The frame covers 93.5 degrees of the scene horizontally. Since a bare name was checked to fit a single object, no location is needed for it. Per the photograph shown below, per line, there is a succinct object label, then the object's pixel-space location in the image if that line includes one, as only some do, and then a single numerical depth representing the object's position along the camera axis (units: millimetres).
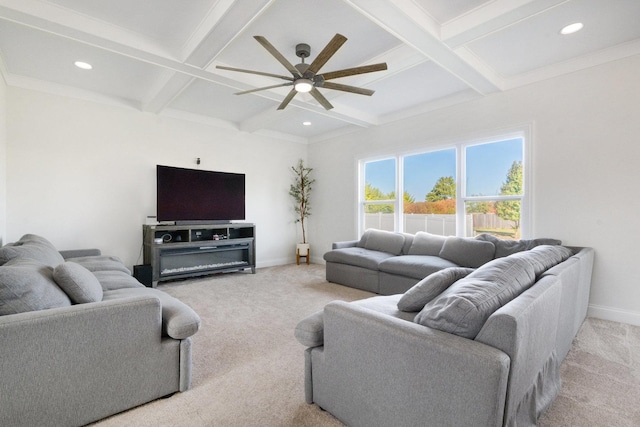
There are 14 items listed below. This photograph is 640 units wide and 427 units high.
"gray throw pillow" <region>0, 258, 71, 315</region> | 1459
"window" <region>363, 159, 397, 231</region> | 5289
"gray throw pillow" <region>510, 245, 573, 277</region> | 1824
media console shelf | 4375
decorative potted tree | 6516
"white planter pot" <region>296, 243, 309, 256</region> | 6234
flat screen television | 4578
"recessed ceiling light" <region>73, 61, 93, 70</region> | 3391
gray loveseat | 1382
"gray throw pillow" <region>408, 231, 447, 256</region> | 4242
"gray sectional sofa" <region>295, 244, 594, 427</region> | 1072
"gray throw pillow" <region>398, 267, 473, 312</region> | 1660
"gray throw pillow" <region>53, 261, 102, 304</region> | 1709
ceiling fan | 2306
